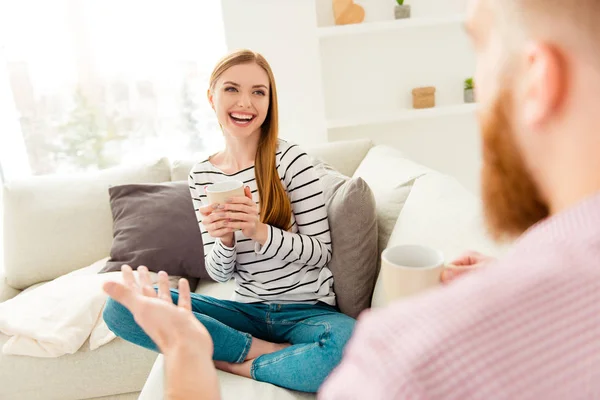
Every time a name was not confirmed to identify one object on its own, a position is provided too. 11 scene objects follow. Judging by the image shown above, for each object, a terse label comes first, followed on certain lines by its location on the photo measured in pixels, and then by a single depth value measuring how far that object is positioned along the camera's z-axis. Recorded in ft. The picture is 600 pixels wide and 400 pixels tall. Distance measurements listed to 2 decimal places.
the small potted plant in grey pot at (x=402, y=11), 8.96
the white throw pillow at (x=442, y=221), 4.03
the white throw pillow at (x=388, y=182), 5.41
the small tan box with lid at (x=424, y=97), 9.36
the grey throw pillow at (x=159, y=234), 7.16
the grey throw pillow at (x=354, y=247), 5.00
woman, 4.68
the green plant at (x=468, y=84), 9.43
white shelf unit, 9.30
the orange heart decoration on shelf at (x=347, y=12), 8.90
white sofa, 4.42
